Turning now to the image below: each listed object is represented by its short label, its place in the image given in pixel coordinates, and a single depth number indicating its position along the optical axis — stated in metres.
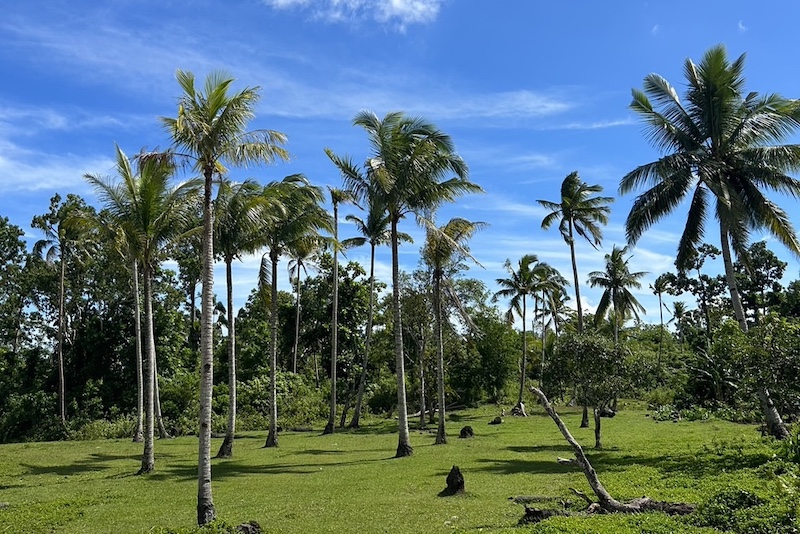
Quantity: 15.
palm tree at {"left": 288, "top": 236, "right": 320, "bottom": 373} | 25.77
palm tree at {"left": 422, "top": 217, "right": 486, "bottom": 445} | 24.61
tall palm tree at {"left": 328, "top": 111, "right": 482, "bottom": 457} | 20.55
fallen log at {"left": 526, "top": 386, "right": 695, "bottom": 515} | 9.48
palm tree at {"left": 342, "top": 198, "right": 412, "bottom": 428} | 22.19
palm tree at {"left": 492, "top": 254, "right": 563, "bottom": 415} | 39.09
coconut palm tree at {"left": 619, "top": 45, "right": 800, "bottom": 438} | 17.94
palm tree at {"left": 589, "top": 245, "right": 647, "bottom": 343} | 41.94
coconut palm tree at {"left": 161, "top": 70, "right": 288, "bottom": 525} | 10.96
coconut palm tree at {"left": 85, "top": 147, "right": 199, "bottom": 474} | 17.83
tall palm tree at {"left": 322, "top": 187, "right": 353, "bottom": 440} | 29.47
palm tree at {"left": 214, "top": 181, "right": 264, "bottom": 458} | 19.39
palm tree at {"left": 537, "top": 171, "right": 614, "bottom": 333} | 30.22
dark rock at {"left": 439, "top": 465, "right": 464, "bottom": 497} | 11.99
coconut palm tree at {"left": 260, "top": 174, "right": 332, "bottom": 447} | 23.58
